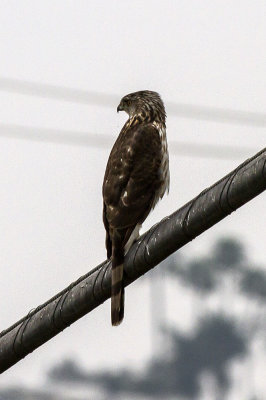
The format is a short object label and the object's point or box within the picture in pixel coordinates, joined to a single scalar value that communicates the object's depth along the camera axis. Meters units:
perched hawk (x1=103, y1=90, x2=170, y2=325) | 23.33
